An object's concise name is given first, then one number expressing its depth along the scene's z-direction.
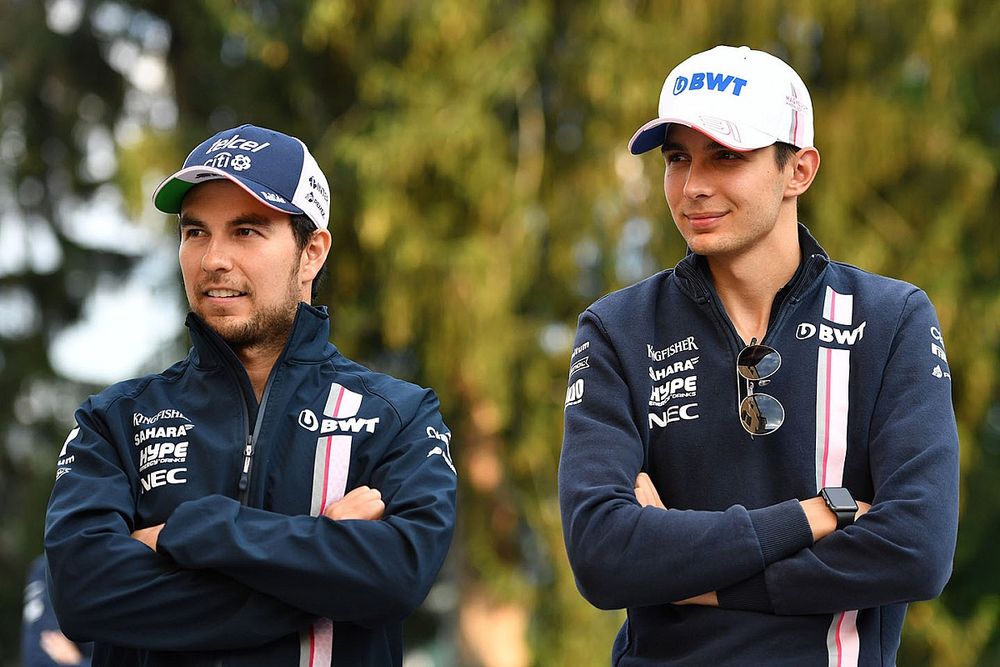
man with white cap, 5.85
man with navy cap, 5.78
